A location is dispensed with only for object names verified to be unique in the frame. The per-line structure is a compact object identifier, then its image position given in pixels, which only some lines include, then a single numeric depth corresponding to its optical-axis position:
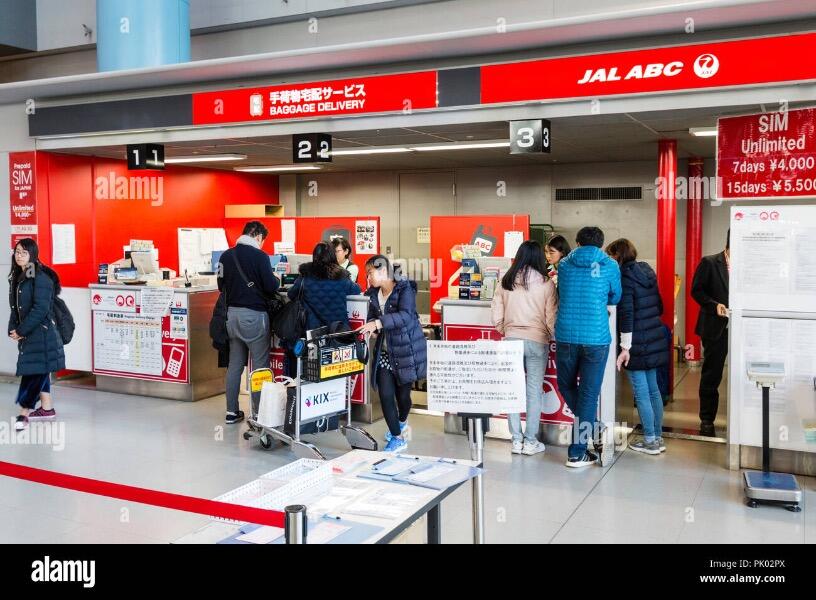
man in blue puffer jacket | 5.33
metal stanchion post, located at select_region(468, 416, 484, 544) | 3.17
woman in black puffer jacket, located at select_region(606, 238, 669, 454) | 5.69
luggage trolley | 5.60
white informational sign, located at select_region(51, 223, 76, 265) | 8.70
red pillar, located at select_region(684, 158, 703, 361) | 9.54
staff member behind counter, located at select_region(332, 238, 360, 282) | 7.25
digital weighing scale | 4.61
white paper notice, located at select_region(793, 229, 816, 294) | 5.17
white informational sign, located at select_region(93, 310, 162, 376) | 7.93
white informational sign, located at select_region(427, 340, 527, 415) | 3.78
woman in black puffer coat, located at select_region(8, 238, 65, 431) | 6.35
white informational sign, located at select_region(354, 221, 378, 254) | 10.69
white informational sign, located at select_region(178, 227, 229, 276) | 10.94
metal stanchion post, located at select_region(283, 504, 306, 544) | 2.24
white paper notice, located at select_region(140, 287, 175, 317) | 7.79
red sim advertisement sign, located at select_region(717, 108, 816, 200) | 5.40
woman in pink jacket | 5.72
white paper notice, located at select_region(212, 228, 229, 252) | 11.48
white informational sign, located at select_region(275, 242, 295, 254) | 10.85
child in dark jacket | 5.73
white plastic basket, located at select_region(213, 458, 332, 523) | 2.67
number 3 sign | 6.04
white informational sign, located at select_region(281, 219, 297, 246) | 11.52
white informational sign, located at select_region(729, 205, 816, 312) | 5.19
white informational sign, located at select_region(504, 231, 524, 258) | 8.79
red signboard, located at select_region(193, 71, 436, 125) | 6.46
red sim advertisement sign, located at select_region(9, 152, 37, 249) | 8.57
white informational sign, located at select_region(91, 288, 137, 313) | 8.03
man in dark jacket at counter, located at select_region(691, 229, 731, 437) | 6.16
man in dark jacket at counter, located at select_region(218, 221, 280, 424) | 6.54
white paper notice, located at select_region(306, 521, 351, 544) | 2.42
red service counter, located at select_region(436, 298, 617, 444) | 5.89
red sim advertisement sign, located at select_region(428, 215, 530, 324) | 8.89
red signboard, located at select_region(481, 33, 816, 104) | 5.09
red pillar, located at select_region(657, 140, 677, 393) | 7.66
